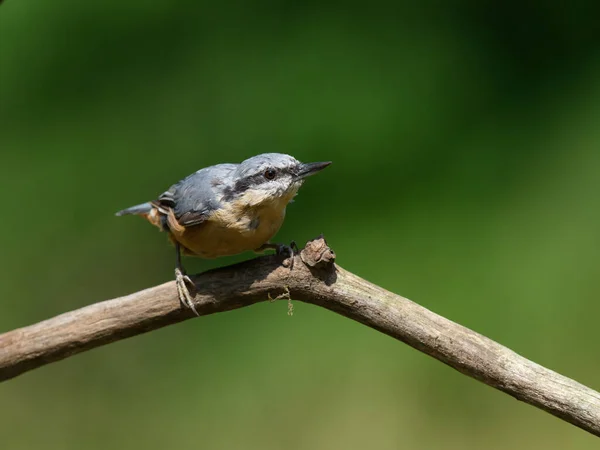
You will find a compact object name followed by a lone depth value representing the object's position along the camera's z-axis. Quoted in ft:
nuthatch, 18.08
